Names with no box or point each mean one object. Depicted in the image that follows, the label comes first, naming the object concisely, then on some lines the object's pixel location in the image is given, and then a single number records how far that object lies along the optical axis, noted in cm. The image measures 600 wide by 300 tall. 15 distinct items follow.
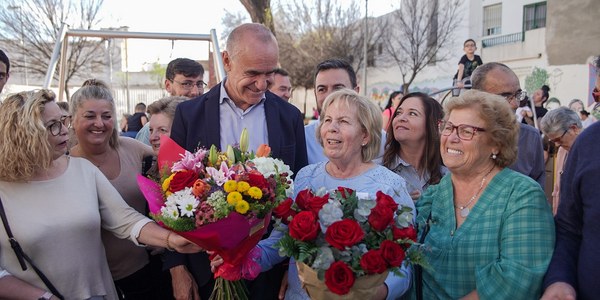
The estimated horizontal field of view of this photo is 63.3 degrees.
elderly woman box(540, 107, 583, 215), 595
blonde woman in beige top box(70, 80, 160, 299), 322
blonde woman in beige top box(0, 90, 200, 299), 254
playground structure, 607
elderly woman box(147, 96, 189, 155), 404
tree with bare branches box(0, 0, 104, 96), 1717
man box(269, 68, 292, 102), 527
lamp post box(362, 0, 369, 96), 2698
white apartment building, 2017
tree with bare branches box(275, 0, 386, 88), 2941
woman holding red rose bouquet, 266
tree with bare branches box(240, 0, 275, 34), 1004
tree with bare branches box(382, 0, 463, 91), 2598
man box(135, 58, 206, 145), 553
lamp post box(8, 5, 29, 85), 1672
